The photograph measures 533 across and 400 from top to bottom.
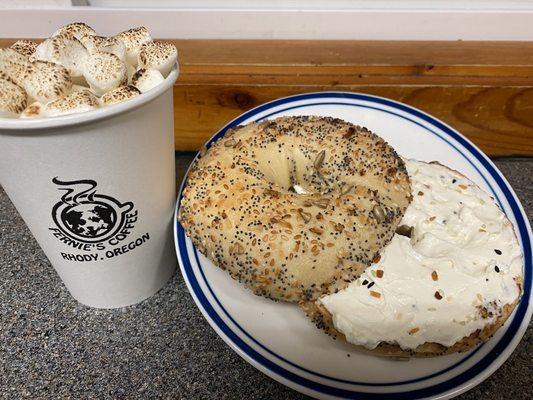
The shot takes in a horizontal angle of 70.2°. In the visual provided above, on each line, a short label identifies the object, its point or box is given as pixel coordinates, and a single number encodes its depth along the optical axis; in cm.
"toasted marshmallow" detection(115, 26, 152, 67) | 20
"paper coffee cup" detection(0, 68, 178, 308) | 17
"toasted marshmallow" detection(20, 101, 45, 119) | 17
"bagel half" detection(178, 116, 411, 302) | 20
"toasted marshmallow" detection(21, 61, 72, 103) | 17
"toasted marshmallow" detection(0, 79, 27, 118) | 16
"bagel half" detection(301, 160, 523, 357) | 19
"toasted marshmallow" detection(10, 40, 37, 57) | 19
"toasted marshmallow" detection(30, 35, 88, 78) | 18
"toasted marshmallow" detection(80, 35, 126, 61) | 19
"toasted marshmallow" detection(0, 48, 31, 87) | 17
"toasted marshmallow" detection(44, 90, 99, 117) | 16
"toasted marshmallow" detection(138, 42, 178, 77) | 19
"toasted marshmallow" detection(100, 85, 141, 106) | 17
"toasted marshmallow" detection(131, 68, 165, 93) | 18
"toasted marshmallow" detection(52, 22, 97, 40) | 20
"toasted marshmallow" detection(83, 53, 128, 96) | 18
